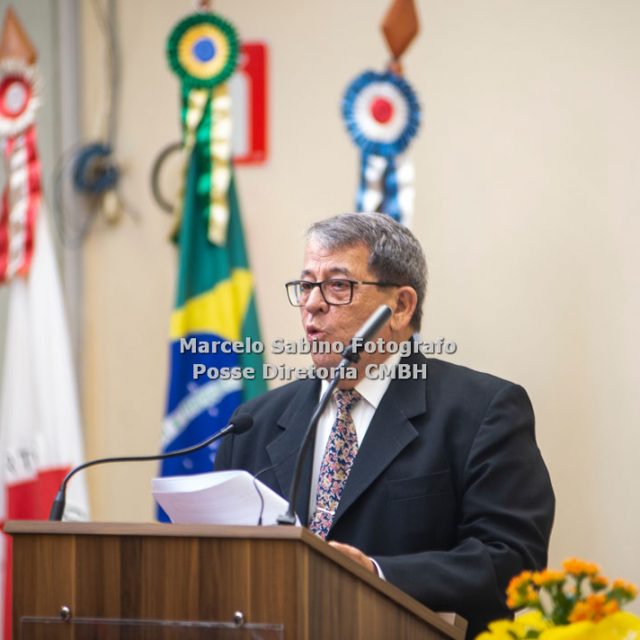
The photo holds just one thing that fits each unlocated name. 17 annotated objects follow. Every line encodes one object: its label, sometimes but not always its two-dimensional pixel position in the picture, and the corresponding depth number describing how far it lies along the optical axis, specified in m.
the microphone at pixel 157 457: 5.46
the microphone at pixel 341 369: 5.33
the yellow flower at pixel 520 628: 4.67
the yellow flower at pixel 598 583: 4.60
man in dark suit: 5.63
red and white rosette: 6.63
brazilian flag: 6.52
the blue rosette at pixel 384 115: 6.42
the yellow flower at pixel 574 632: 4.34
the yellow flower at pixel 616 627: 4.41
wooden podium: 5.23
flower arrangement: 4.41
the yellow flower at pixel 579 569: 4.56
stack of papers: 5.38
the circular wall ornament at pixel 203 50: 6.50
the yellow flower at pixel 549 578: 4.61
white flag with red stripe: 6.63
